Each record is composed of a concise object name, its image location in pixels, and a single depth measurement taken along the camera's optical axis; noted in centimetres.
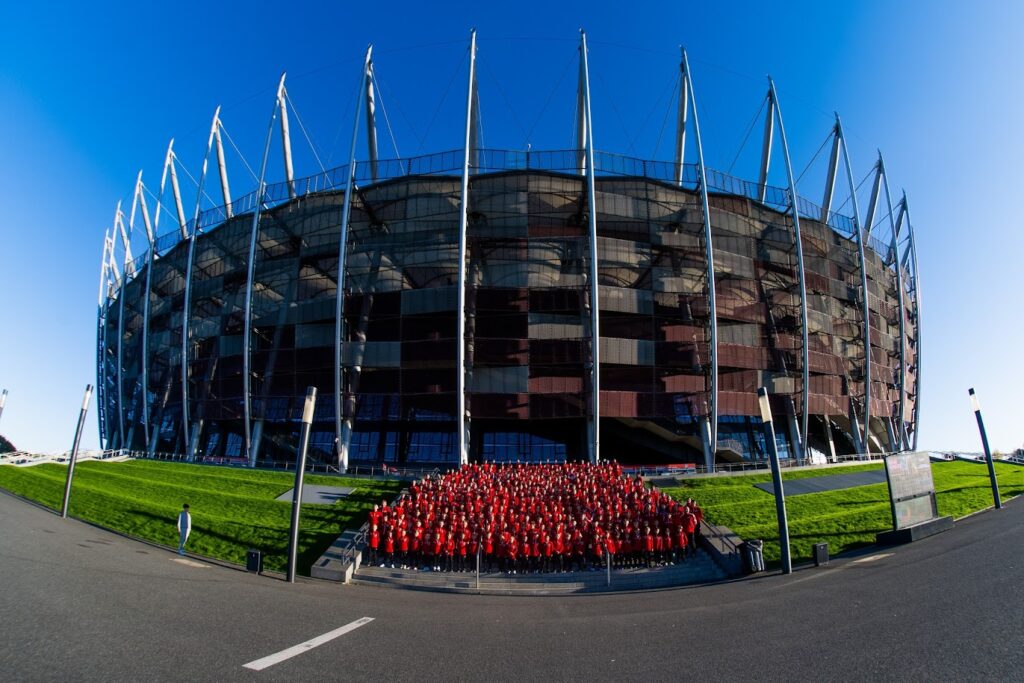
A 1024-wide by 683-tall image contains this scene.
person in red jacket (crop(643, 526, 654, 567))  1416
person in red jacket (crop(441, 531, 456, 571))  1422
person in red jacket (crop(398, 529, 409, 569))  1450
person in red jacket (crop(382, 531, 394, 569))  1456
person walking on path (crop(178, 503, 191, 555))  1406
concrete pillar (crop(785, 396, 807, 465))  3812
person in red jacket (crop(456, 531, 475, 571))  1419
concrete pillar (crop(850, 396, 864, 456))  4275
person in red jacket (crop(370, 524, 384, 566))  1448
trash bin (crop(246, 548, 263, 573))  1288
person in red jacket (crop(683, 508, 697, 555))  1488
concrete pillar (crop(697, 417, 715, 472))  3464
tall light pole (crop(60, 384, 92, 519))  1717
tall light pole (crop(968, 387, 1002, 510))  2145
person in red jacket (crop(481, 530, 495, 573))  1427
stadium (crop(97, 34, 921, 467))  3522
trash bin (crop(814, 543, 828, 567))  1283
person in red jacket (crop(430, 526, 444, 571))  1432
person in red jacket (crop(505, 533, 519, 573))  1402
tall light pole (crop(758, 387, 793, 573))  1252
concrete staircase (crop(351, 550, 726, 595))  1310
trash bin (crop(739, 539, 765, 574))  1291
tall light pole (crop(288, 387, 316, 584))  1270
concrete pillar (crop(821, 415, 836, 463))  4018
